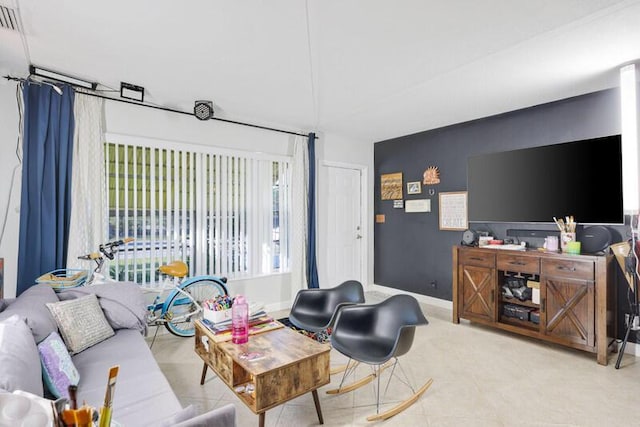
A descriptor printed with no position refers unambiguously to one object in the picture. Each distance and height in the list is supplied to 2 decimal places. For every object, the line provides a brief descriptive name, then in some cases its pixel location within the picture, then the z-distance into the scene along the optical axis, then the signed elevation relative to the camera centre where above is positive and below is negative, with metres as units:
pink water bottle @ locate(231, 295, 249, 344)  2.00 -0.68
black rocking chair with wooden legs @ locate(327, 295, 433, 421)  1.99 -0.85
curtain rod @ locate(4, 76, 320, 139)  2.89 +1.12
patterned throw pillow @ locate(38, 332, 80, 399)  1.54 -0.76
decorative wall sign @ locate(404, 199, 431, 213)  4.49 +0.11
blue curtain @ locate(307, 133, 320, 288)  4.38 -0.18
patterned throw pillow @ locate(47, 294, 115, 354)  2.00 -0.71
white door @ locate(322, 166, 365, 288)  4.90 -0.20
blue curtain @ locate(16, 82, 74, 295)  2.62 +0.26
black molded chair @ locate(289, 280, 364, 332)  2.76 -0.78
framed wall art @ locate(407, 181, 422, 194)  4.61 +0.37
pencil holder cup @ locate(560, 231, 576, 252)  3.02 -0.24
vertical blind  3.25 +0.05
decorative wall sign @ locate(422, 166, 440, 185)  4.37 +0.52
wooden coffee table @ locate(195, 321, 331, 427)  1.67 -0.86
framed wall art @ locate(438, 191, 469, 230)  4.06 +0.04
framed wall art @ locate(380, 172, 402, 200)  4.88 +0.43
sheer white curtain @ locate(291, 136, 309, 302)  4.31 -0.11
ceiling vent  1.95 +1.24
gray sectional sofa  1.29 -0.74
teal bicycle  3.12 -0.85
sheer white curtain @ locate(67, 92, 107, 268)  2.86 +0.30
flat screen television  2.92 +0.30
